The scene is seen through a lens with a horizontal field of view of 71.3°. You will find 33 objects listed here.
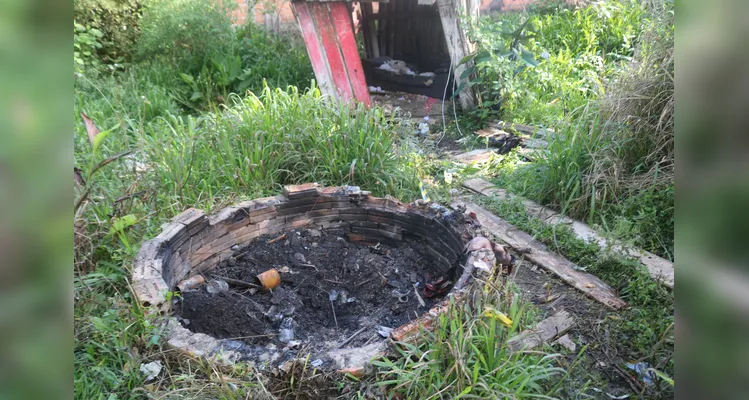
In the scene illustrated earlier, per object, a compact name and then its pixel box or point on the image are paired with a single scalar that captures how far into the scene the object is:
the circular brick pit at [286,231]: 2.18
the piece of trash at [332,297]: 2.95
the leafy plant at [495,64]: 6.06
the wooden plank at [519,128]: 5.30
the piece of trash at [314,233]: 3.53
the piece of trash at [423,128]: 5.90
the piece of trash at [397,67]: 7.87
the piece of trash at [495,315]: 2.18
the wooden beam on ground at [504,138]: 5.05
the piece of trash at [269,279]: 3.05
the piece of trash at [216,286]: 2.90
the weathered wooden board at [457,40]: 6.41
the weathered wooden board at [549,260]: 3.12
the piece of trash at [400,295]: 2.96
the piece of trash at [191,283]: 2.82
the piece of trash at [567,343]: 2.67
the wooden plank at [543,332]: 2.32
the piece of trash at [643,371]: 2.39
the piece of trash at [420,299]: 2.87
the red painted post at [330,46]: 6.30
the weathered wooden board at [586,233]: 3.22
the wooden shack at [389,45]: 6.35
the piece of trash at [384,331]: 2.47
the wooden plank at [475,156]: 5.34
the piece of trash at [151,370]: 2.15
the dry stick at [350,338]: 2.50
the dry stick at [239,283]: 3.07
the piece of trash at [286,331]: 2.61
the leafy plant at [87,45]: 6.62
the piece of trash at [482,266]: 2.59
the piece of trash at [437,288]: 2.91
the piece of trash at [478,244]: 2.79
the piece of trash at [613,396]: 2.36
